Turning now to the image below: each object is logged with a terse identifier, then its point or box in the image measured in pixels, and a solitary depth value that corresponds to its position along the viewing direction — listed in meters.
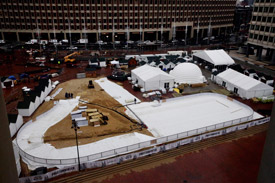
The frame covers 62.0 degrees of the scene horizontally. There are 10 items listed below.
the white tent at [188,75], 56.28
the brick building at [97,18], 104.12
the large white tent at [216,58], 66.19
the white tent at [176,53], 81.32
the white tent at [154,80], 51.66
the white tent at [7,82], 53.47
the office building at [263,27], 68.90
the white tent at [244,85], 47.22
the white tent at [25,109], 39.75
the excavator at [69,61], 71.71
